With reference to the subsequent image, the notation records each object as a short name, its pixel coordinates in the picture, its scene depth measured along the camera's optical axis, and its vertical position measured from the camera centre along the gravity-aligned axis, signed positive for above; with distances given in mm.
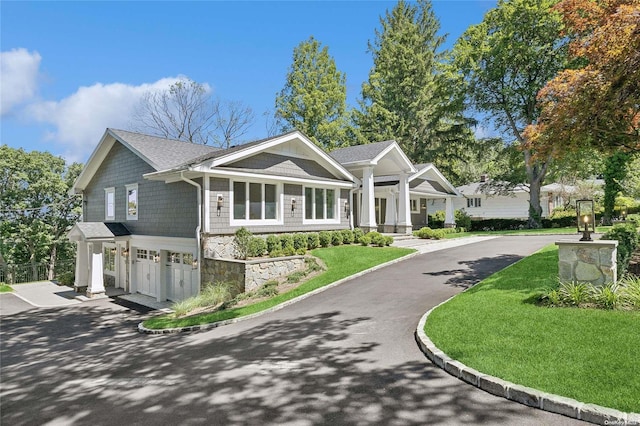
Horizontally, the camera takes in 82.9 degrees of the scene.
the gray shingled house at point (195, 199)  14102 +967
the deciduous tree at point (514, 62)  27219 +12200
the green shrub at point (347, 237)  17938 -906
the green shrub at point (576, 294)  7172 -1577
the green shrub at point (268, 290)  11977 -2352
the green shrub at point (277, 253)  14216 -1321
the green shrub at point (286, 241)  15047 -905
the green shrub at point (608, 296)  6820 -1549
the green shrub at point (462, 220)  29984 -245
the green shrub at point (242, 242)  13852 -843
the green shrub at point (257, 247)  13812 -1042
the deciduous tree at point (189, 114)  33438 +10175
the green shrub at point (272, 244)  14617 -996
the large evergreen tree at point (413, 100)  38906 +12927
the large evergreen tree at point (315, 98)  36125 +12305
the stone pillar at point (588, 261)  7445 -966
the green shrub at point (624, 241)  9116 -781
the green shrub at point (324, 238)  16859 -897
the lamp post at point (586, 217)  8344 -36
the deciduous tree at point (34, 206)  28859 +1392
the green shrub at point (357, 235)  18422 -846
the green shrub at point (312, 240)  16312 -970
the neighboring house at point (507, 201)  36781 +1658
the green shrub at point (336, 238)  17375 -949
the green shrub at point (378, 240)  17969 -1080
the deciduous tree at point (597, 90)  7891 +3066
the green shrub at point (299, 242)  15659 -982
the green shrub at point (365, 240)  18047 -1077
